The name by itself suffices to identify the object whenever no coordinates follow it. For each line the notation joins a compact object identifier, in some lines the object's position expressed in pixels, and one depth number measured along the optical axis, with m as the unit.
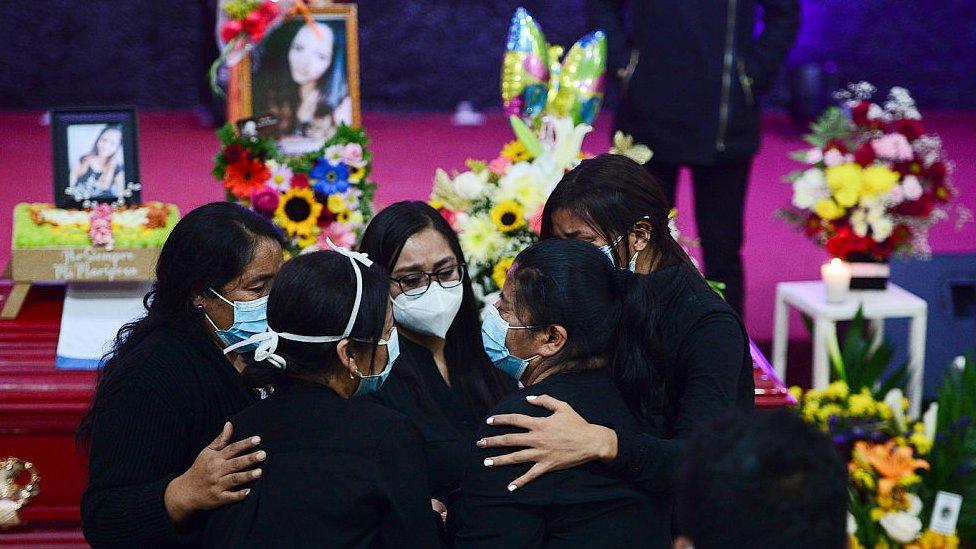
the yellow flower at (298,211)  6.63
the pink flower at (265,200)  6.59
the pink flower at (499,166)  6.32
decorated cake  6.30
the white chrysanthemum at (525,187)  6.11
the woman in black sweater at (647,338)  3.66
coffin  5.87
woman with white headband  3.50
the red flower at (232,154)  6.76
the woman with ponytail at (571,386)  3.57
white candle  8.26
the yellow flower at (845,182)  8.14
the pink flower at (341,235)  6.65
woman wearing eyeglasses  5.07
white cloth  6.03
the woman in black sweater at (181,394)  3.89
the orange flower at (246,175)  6.68
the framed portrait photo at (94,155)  6.70
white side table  8.09
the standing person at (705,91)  8.61
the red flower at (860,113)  8.34
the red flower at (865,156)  8.19
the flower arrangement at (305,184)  6.64
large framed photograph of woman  7.41
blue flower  6.72
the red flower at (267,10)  7.26
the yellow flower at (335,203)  6.68
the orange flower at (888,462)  6.32
